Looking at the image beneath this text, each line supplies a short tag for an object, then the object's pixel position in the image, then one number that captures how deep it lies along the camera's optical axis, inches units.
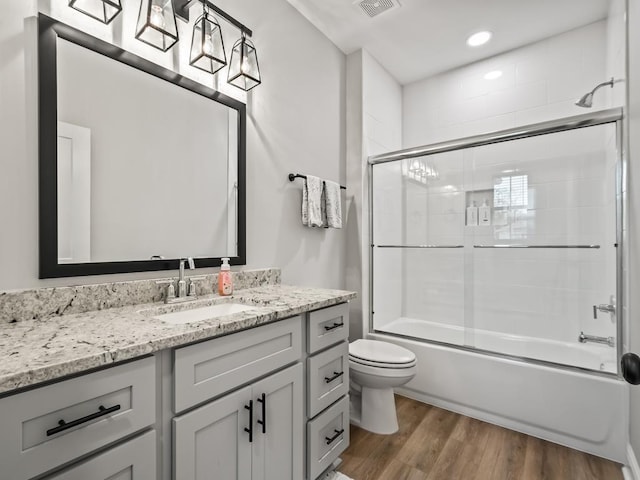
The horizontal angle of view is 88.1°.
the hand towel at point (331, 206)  87.6
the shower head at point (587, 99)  78.3
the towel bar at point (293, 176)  81.7
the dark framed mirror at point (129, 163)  45.2
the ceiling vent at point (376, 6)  82.4
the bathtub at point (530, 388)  67.8
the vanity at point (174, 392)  26.9
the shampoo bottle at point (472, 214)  106.0
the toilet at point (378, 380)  73.1
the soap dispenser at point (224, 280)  61.5
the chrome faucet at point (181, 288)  54.7
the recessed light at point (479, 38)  96.7
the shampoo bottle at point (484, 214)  104.3
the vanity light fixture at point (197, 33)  48.5
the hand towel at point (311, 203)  82.6
